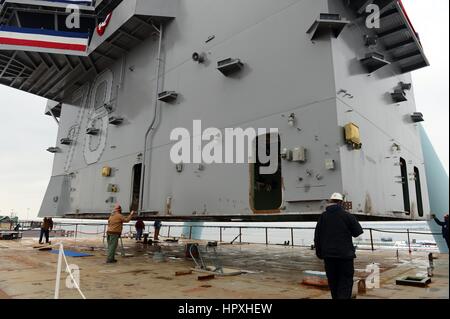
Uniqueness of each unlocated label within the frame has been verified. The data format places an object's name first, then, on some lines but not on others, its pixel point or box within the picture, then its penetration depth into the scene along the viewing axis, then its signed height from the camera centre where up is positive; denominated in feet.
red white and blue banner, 38.47 +20.92
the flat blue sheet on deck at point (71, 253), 32.87 -3.80
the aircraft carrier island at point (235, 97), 21.24 +10.39
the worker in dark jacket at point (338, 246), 13.56 -1.16
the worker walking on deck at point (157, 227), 60.41 -1.74
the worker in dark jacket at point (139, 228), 58.39 -1.87
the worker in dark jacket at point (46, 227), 49.43 -1.54
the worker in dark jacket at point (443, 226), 31.40 -0.65
